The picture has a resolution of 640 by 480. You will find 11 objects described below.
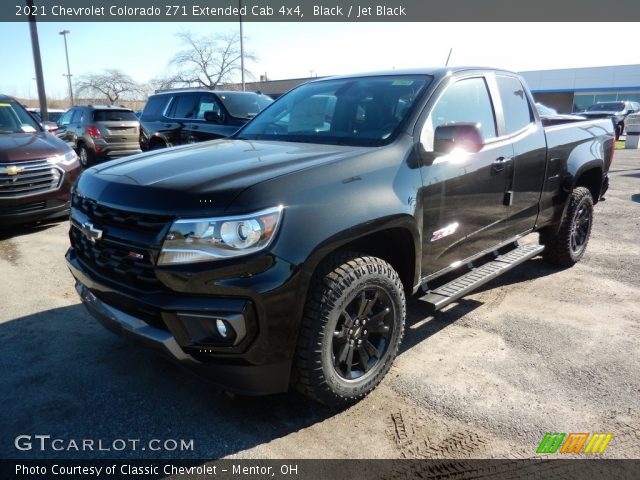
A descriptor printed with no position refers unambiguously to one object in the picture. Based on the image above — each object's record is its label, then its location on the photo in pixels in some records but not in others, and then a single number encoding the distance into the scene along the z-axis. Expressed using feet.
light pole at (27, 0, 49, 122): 41.08
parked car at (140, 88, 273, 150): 28.68
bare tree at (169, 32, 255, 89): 154.61
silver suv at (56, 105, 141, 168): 40.04
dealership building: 145.38
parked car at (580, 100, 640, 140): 93.26
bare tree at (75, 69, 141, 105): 178.75
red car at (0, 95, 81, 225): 19.80
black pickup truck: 7.35
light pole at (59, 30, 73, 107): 188.87
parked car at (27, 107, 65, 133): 25.39
